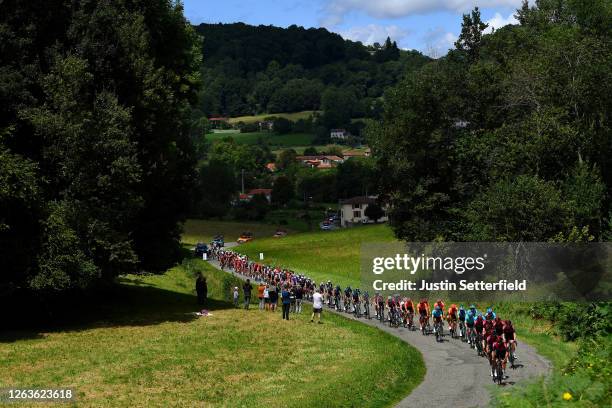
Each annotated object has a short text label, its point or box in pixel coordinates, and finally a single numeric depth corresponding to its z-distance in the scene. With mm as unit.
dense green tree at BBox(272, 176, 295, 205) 162375
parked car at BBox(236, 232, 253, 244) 110888
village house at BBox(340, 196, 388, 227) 143750
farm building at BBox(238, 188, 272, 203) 171125
